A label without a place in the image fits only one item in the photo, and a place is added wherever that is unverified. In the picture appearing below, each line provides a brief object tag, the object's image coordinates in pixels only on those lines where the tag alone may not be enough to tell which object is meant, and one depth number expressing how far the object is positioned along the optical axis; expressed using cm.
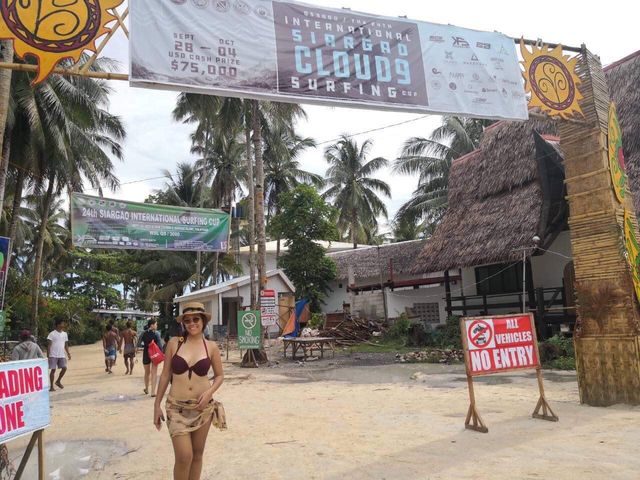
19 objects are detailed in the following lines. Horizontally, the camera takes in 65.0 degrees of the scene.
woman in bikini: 367
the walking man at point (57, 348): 1132
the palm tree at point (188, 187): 3519
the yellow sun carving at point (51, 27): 512
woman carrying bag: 992
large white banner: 582
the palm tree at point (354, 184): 3738
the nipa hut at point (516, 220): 1491
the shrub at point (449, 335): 1736
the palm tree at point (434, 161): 2814
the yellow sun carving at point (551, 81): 761
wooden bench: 1611
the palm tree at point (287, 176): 3553
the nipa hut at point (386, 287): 2367
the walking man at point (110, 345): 1469
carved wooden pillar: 712
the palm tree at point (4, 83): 691
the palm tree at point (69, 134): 1886
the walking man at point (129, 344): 1391
